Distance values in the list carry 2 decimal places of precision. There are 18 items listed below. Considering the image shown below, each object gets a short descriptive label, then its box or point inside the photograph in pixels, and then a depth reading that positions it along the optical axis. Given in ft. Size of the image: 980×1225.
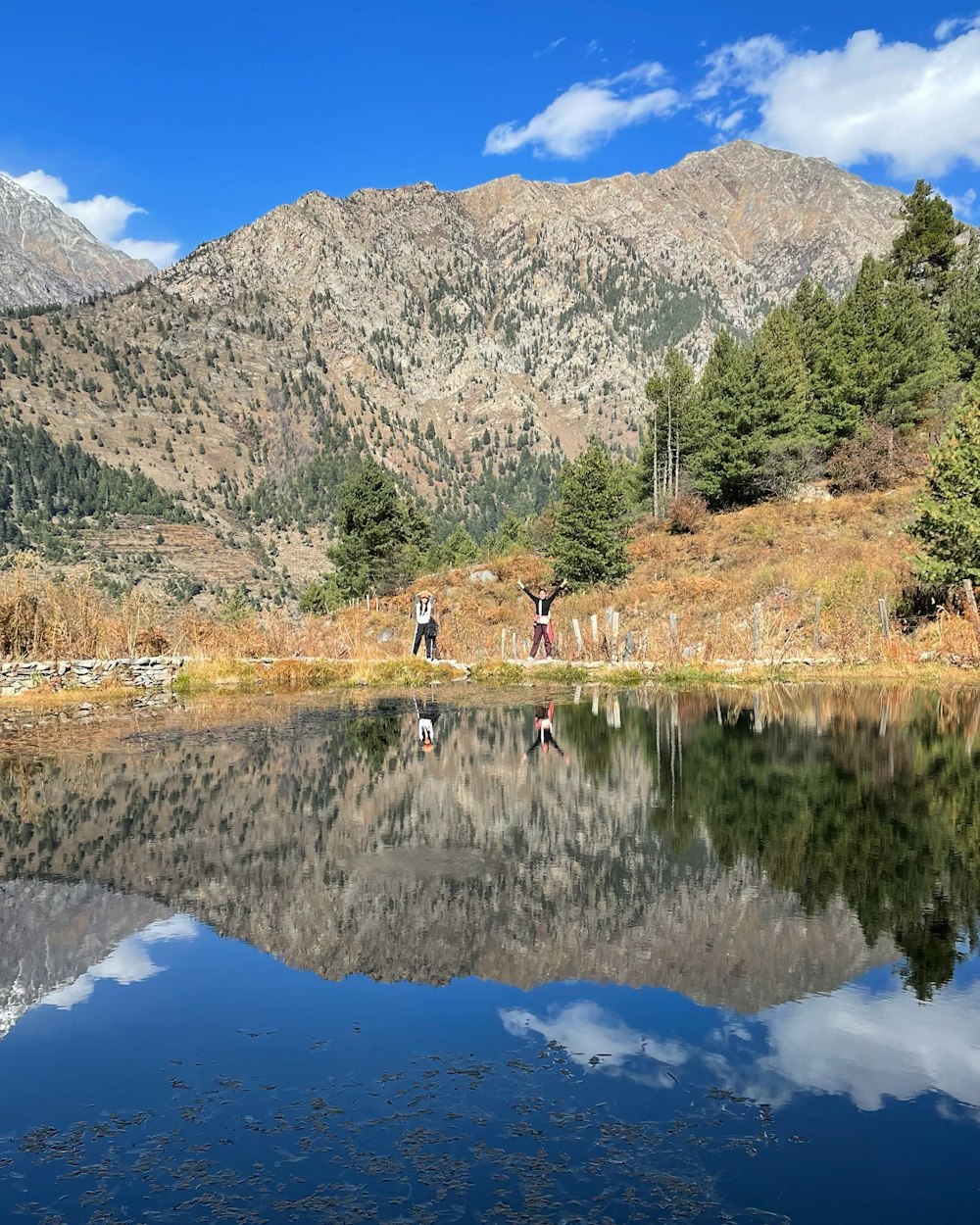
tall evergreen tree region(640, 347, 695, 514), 253.85
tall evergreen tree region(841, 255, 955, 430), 188.34
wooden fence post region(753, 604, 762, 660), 96.72
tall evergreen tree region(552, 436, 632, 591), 160.86
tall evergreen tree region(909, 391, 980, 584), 96.68
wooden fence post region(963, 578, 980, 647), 91.30
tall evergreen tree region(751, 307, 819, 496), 186.91
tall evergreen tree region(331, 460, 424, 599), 215.31
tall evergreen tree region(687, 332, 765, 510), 188.55
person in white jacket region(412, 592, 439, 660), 91.40
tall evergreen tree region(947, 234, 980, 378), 211.41
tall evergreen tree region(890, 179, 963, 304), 240.32
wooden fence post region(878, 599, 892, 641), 94.50
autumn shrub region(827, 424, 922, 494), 181.47
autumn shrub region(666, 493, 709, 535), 188.75
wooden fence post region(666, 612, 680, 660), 96.49
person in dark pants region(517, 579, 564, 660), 94.49
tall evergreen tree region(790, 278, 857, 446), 193.98
